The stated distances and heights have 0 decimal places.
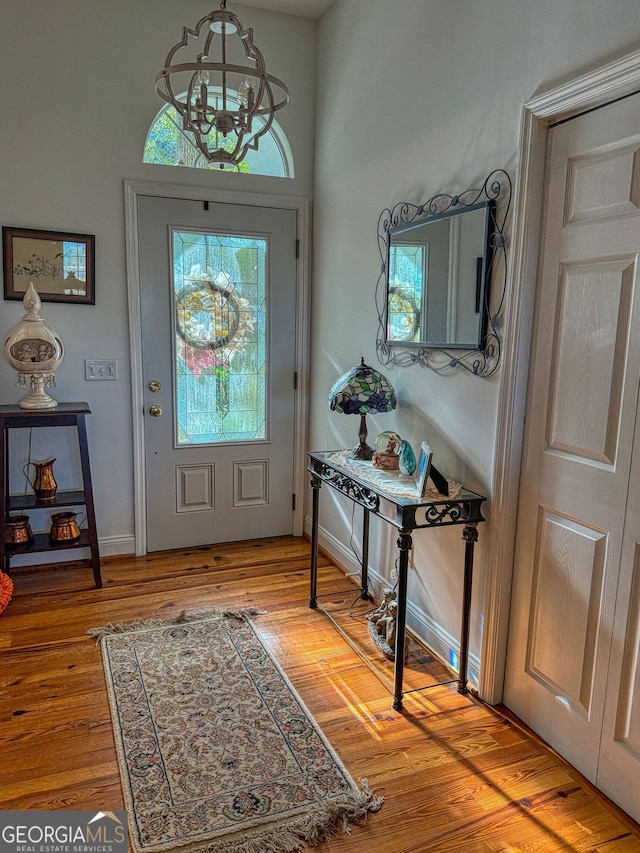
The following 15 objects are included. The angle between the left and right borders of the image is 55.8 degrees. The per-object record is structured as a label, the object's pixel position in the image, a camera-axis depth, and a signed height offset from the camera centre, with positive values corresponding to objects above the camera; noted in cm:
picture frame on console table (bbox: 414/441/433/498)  215 -44
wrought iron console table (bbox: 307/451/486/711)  211 -62
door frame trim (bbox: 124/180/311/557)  331 +16
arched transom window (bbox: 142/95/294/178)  334 +106
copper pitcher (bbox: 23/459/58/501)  314 -78
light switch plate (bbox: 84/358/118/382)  334 -19
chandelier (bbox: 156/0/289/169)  143 +59
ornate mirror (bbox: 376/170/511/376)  215 +27
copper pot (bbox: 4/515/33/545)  308 -102
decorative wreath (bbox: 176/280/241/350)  348 +13
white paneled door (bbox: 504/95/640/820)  170 -35
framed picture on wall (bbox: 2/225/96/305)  311 +35
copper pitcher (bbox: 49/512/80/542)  314 -101
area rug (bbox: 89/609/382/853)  167 -133
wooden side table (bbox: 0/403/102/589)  294 -84
